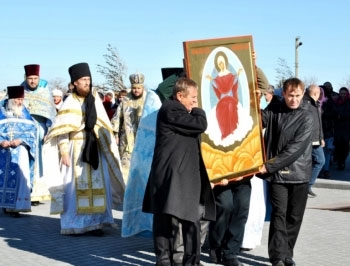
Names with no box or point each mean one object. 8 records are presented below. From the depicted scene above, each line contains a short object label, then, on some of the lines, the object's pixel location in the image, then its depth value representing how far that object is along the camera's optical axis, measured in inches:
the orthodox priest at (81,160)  363.3
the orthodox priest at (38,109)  474.3
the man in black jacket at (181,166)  252.5
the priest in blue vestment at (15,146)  438.6
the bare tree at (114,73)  1471.5
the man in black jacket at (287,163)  268.7
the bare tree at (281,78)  1635.6
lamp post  1702.8
